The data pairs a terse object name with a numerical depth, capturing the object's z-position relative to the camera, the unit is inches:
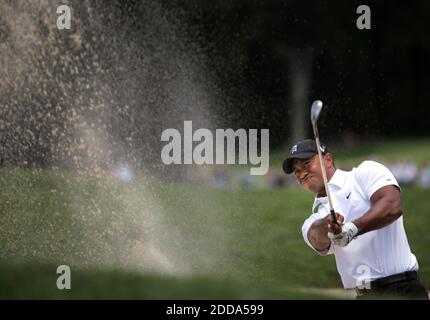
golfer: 443.8
